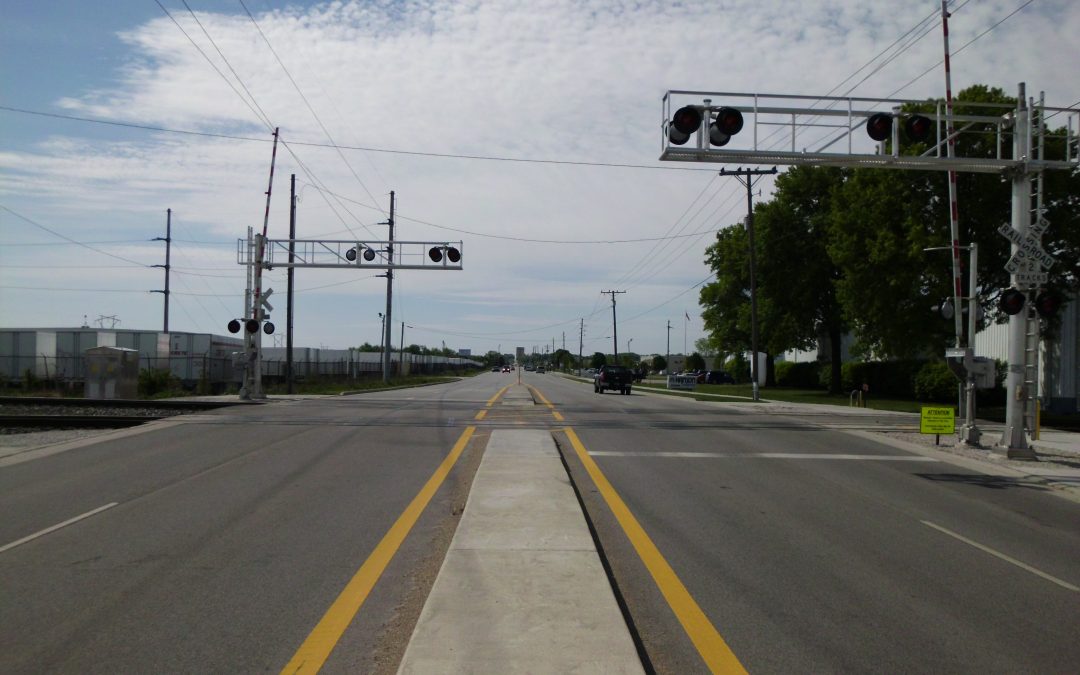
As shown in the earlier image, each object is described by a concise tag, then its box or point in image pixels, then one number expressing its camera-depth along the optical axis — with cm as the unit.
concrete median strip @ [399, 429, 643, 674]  494
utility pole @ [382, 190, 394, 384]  5678
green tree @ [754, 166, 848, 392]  5112
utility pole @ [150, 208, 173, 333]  6581
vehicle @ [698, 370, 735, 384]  8452
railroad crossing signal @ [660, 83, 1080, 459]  1535
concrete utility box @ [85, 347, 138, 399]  3400
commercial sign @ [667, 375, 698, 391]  5906
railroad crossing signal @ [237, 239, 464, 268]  3459
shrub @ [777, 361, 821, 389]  6372
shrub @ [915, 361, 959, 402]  3816
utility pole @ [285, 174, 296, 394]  4131
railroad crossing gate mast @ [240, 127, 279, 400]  3228
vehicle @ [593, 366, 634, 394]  4772
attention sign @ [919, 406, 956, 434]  1817
